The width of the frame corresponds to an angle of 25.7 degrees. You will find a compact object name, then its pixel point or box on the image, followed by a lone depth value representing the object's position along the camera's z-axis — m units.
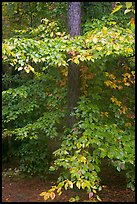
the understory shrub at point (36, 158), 5.68
